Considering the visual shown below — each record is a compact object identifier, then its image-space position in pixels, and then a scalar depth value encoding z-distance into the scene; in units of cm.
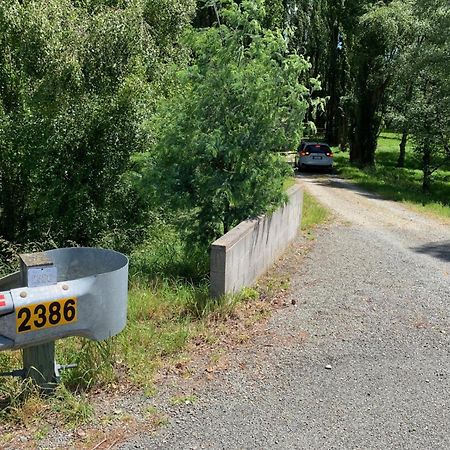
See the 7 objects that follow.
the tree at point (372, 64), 2431
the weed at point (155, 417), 361
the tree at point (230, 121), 695
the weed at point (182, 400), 390
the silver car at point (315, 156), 2888
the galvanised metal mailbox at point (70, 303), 328
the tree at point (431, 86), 1917
